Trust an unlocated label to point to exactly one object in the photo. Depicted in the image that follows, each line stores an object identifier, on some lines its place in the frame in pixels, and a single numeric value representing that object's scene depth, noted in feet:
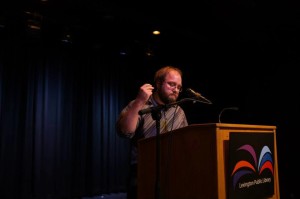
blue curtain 15.85
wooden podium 4.42
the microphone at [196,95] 5.53
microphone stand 4.88
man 6.07
